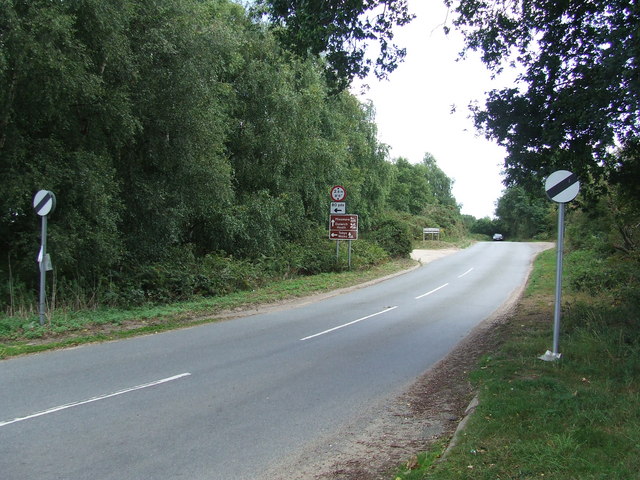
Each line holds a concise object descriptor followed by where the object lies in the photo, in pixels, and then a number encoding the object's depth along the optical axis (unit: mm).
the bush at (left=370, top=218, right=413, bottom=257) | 31359
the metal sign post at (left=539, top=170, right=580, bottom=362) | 7430
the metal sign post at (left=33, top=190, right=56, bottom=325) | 10133
